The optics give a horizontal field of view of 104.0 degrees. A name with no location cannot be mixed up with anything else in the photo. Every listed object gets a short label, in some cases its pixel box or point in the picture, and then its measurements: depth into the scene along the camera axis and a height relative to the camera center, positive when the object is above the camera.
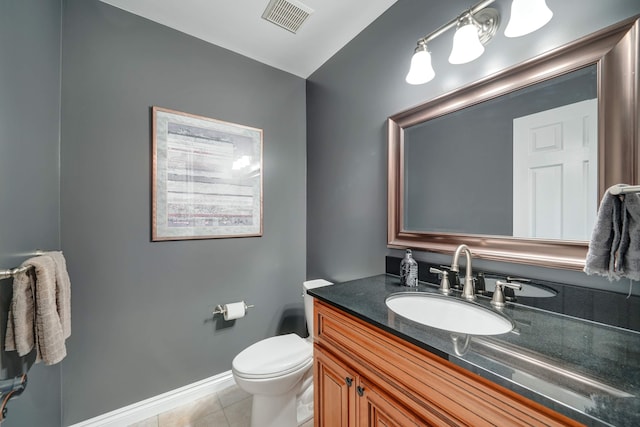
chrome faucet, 1.01 -0.25
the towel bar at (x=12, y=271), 0.79 -0.19
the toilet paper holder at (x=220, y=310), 1.75 -0.67
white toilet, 1.27 -0.84
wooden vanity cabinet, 0.55 -0.49
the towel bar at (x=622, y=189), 0.57 +0.06
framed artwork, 1.57 +0.25
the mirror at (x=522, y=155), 0.77 +0.24
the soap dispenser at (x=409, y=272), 1.23 -0.28
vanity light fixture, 0.83 +0.71
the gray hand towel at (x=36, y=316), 0.84 -0.36
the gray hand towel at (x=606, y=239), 0.64 -0.06
